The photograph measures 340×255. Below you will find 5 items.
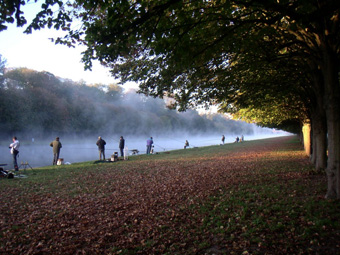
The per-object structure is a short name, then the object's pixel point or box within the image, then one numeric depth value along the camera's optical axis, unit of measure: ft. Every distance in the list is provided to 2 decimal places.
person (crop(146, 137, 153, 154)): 86.74
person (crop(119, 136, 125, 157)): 76.78
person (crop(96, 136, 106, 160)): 67.41
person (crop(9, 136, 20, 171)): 47.46
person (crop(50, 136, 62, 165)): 59.16
